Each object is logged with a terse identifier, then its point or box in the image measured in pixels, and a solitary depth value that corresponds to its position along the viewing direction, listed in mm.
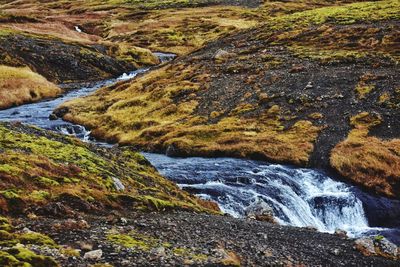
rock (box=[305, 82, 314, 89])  54719
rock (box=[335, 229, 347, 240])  27211
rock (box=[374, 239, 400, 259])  24003
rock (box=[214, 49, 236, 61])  72062
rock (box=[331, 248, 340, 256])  22609
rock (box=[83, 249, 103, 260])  15216
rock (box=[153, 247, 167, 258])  16669
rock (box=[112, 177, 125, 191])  26375
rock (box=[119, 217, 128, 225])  19966
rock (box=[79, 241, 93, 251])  15945
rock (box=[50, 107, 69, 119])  60028
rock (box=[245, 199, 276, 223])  29250
